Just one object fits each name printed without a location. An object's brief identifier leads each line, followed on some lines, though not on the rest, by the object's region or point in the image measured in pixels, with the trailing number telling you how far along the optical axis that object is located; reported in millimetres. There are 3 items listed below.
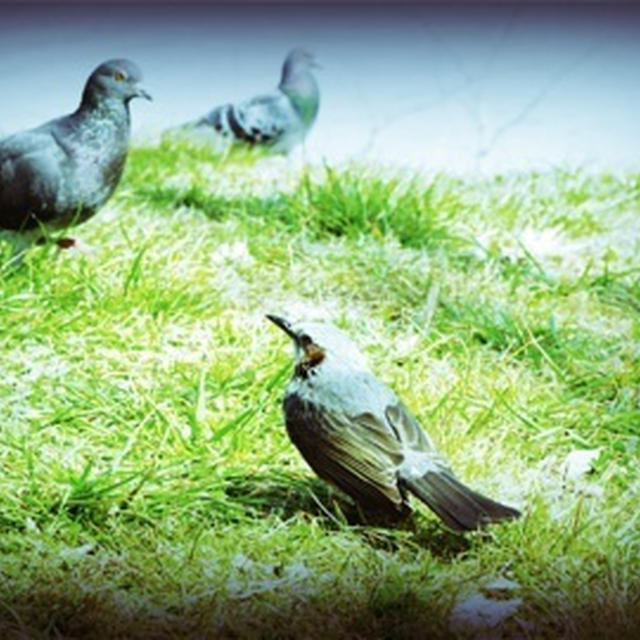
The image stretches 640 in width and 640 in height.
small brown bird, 5496
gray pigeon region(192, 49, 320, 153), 5676
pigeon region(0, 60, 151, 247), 5805
